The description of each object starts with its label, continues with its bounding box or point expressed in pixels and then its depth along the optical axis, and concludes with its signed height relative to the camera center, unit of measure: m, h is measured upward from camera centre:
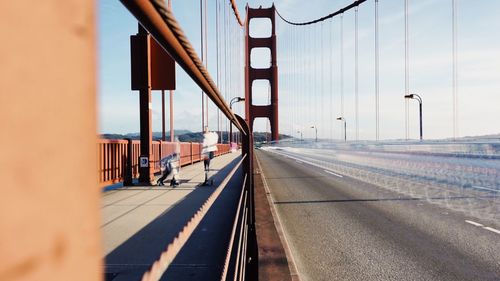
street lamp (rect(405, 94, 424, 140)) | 26.22 +2.80
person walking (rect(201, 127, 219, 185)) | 7.84 -0.07
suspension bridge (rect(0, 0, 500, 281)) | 0.25 -0.80
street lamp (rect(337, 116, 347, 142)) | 50.75 +1.54
